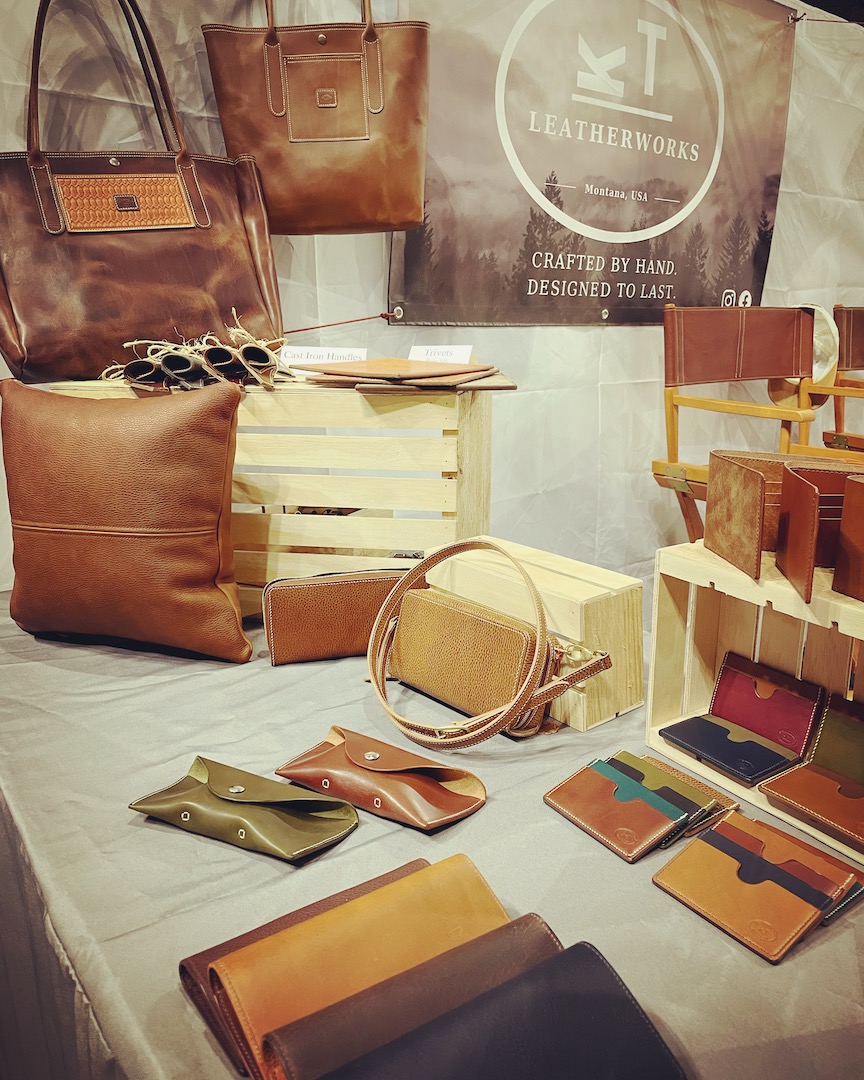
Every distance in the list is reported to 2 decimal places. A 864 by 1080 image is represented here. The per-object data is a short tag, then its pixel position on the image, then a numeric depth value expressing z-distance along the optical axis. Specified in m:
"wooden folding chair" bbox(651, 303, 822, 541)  2.52
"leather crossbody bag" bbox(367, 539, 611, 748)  1.04
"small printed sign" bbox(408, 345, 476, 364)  1.55
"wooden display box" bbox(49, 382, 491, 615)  1.41
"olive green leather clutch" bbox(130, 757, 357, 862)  0.87
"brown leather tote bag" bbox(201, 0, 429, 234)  1.62
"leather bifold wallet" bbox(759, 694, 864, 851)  0.85
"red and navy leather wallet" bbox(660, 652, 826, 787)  0.98
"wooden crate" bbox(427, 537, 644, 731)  1.11
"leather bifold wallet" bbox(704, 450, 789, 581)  0.89
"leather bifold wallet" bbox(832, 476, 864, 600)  0.79
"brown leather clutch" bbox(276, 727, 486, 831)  0.92
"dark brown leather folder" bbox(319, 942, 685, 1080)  0.52
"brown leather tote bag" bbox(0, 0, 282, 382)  1.44
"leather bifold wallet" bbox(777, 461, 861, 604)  0.81
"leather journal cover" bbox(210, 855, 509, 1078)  0.61
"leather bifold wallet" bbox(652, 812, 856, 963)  0.74
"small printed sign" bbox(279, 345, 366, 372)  1.57
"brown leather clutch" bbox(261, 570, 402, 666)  1.32
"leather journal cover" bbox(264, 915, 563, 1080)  0.54
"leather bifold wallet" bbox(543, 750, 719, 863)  0.87
